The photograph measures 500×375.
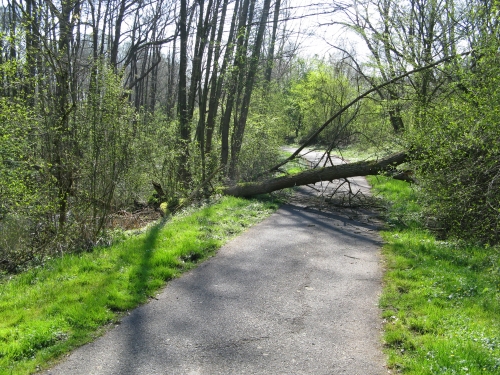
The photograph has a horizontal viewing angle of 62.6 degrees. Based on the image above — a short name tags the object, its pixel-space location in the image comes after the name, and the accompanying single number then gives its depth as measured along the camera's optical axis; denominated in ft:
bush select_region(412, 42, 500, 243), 20.94
